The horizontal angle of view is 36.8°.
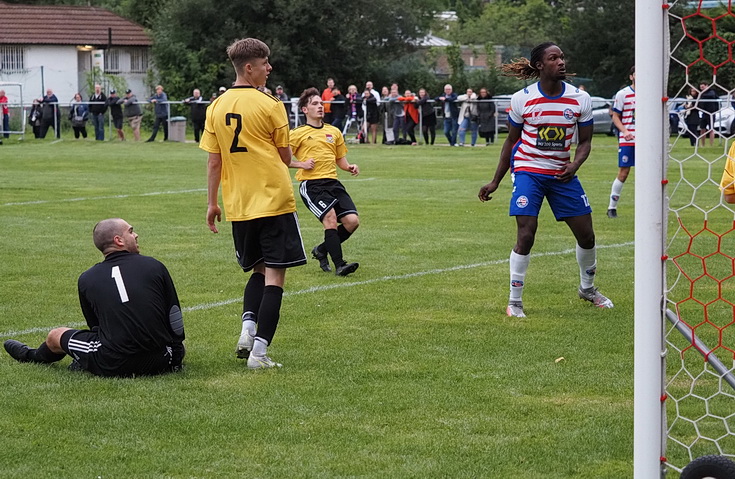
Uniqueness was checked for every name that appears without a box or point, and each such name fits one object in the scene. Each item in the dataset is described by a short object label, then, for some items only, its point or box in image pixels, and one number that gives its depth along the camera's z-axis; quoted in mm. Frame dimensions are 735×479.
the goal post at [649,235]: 4020
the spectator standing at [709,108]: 24031
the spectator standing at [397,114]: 33594
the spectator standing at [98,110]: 36156
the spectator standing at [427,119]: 33462
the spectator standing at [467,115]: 32562
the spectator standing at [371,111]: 33531
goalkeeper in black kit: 6016
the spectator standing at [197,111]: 35188
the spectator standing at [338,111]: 34250
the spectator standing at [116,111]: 36156
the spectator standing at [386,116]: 33875
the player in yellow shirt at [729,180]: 5367
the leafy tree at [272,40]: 50844
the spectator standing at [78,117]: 37250
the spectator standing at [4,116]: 36344
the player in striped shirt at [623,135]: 14469
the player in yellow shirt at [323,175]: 10406
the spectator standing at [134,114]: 36344
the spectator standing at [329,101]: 33819
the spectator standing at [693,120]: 25147
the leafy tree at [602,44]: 49781
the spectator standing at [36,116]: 37250
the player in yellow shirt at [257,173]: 6406
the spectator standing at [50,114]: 37219
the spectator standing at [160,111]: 36125
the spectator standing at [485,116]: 32375
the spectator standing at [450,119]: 32869
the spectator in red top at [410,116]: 33344
